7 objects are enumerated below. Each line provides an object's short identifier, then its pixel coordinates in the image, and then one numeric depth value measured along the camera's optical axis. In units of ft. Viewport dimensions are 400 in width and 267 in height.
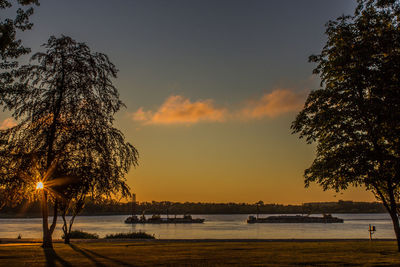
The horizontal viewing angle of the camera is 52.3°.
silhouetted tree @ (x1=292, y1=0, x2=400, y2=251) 63.05
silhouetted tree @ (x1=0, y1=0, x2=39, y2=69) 62.95
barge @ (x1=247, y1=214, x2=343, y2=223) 525.80
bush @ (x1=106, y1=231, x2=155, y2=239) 136.56
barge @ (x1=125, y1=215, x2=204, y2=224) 518.78
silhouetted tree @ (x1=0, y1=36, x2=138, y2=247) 75.66
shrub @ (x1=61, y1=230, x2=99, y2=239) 139.44
